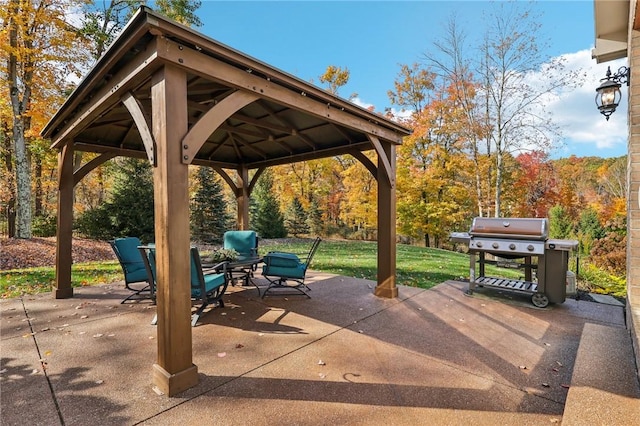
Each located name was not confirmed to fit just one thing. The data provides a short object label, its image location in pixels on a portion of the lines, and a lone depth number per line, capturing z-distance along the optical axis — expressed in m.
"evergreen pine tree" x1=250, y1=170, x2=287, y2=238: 15.45
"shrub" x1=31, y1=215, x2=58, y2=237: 11.70
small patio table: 4.70
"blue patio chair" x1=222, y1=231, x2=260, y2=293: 5.80
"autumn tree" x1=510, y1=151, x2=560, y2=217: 13.74
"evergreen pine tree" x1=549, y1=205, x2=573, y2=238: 11.24
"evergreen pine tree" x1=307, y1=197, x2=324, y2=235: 18.28
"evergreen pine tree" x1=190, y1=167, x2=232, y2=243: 13.44
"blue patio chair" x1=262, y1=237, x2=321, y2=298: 4.78
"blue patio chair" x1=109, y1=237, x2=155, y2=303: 4.52
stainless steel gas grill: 4.05
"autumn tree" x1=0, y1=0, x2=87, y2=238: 8.85
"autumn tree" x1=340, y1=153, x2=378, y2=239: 14.23
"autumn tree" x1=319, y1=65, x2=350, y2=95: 16.92
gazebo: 2.27
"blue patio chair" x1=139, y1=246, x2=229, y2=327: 3.58
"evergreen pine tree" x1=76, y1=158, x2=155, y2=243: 11.32
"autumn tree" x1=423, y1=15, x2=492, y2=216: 11.83
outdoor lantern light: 3.57
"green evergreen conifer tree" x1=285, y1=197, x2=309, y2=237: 17.48
